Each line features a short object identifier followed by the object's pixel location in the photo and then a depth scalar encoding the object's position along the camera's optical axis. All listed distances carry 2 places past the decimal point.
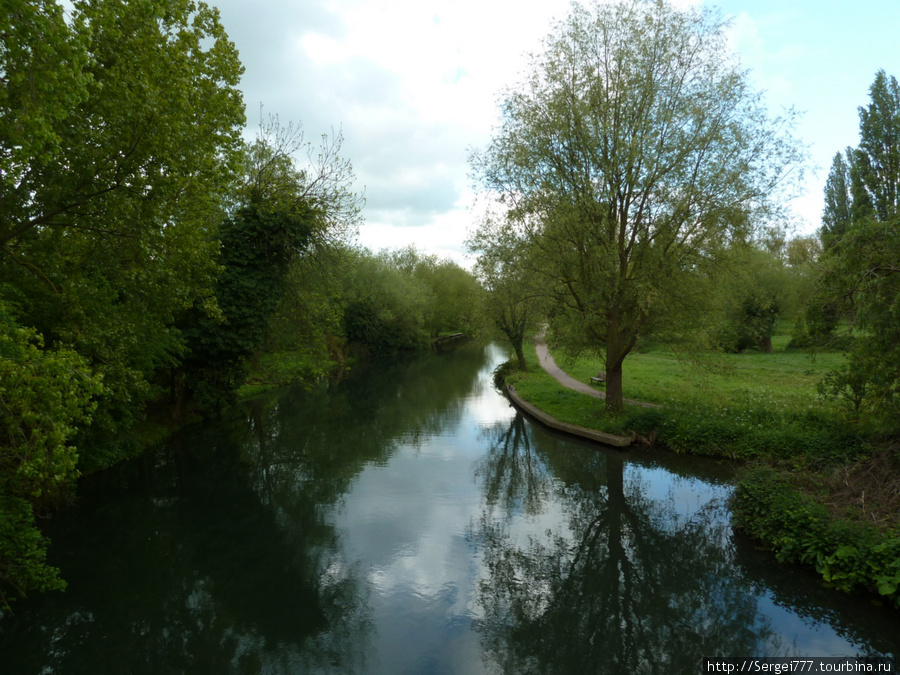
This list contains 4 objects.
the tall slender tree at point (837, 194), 36.69
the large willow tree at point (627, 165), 15.13
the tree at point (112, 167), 6.48
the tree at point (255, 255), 17.42
